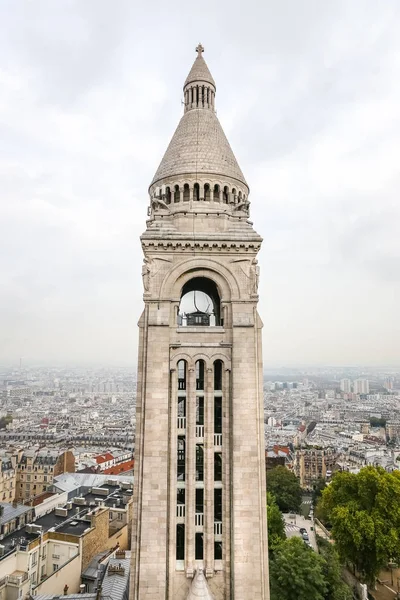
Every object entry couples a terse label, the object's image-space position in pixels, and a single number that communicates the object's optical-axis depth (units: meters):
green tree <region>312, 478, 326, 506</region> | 86.01
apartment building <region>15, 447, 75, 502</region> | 77.81
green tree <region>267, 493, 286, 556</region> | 47.11
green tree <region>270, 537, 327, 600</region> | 34.38
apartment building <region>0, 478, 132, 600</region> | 37.53
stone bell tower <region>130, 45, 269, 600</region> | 20.97
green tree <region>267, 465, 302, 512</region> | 71.38
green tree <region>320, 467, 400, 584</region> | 39.66
